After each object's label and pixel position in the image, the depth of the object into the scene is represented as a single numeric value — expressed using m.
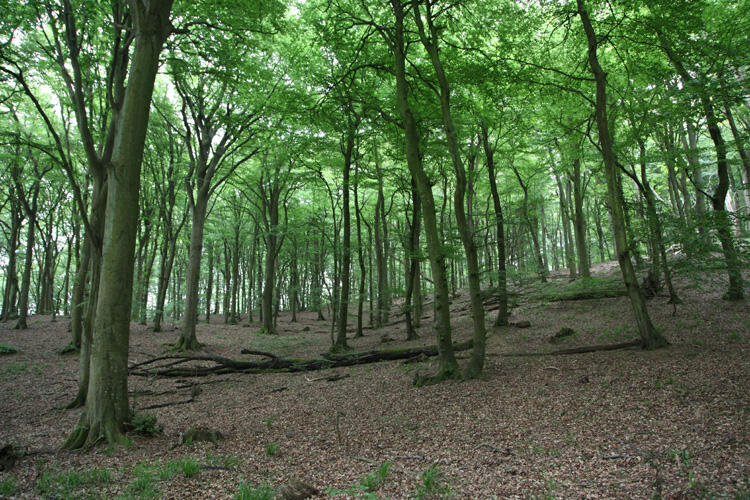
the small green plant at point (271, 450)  4.91
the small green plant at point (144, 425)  5.41
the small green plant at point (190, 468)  4.02
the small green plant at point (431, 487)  3.48
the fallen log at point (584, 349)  8.65
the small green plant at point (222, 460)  4.43
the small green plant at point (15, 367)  10.29
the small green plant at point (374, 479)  3.68
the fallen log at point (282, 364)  10.73
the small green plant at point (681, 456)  3.66
